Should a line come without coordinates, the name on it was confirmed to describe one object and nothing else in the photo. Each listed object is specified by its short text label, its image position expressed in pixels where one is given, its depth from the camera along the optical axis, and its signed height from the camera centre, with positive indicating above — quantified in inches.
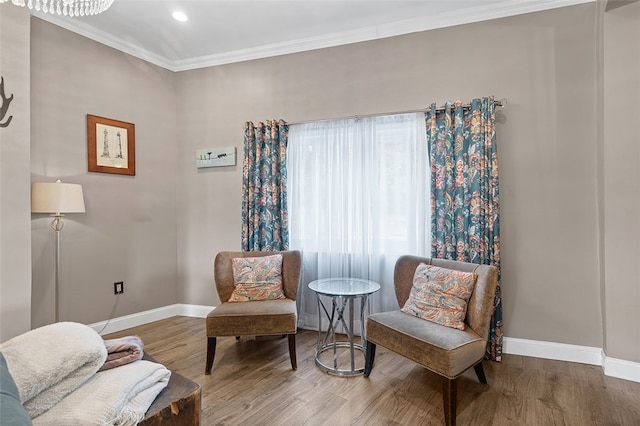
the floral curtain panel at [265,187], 136.1 +11.2
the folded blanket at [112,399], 42.6 -25.0
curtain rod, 111.9 +36.9
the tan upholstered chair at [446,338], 75.9 -30.9
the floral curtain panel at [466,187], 108.4 +8.8
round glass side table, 99.5 -36.5
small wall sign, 149.1 +26.3
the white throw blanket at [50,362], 43.2 -20.0
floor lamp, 103.5 +5.7
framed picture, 129.0 +28.3
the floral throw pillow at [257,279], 115.5 -22.4
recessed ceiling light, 118.6 +71.5
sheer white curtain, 121.8 +6.1
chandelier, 63.1 +41.8
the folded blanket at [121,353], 53.9 -23.3
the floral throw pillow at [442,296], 90.4 -23.0
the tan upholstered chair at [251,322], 100.8 -32.3
